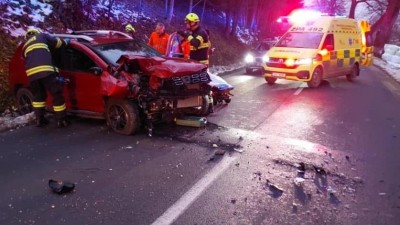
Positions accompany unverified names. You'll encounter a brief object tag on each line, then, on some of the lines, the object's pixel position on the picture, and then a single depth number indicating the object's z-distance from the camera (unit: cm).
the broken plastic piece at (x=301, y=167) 505
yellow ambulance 1234
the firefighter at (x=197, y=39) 863
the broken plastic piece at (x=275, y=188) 443
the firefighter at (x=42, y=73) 668
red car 636
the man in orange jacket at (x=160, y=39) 943
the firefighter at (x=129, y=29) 1058
